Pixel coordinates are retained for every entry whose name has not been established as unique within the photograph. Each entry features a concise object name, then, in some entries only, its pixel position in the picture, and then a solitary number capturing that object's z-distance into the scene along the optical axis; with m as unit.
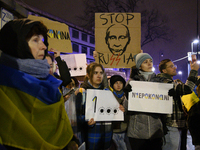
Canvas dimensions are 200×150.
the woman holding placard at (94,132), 2.50
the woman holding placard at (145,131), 2.30
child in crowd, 3.33
